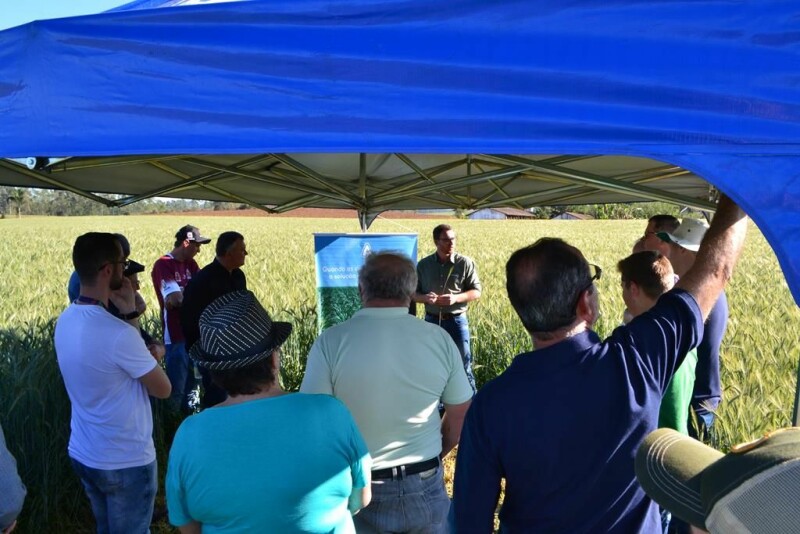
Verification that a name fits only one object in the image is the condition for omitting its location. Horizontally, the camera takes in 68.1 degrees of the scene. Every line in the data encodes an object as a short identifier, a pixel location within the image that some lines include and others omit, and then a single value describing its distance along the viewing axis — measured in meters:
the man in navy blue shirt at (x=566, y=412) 1.45
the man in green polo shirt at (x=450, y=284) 5.64
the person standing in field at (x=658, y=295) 2.48
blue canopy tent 1.36
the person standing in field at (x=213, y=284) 4.04
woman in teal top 1.47
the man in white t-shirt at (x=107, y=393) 2.35
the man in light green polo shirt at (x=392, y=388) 2.12
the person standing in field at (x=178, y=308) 4.98
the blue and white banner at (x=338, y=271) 5.41
